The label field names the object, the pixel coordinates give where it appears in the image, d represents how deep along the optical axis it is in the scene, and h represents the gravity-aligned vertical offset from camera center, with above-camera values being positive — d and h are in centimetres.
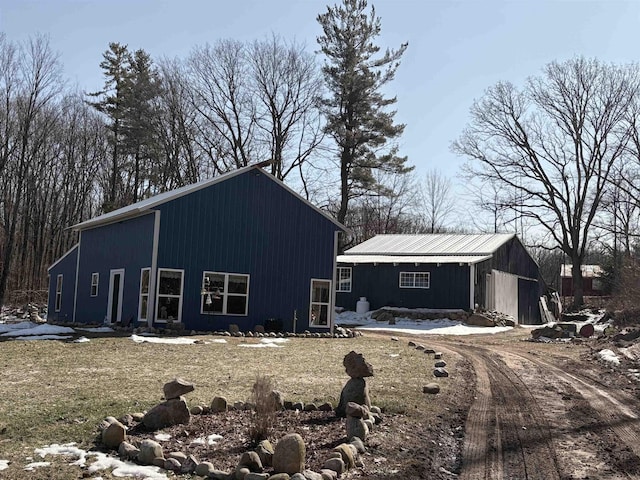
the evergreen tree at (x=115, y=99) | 3625 +1149
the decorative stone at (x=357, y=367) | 745 -76
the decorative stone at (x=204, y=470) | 503 -141
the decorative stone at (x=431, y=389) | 913 -122
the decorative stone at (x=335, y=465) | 517 -137
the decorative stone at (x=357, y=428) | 611 -125
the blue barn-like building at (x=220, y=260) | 1869 +122
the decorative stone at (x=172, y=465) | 518 -143
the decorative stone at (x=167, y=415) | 639 -125
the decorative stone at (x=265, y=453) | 523 -131
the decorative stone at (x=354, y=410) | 633 -110
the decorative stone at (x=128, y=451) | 545 -140
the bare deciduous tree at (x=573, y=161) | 3662 +920
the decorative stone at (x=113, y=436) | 572 -132
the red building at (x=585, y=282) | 5927 +308
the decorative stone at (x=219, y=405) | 712 -124
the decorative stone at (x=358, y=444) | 580 -133
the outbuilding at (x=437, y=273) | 2792 +158
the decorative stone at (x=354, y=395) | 722 -108
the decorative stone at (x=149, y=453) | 532 -137
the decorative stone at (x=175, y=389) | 661 -100
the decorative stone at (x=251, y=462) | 507 -134
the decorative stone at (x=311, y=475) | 480 -136
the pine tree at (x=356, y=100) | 3456 +1144
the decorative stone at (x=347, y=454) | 536 -133
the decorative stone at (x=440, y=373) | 1099 -118
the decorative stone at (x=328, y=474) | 493 -139
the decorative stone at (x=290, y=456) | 498 -126
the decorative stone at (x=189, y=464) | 515 -142
